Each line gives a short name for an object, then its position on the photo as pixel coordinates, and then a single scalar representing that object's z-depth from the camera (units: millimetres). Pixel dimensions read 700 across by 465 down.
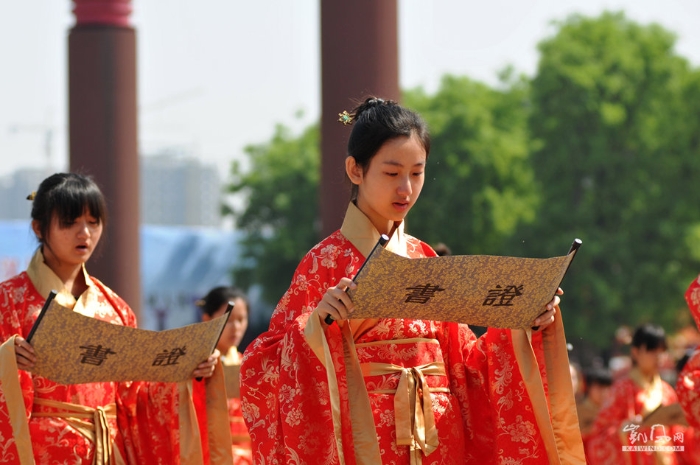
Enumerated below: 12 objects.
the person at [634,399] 17859
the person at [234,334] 14203
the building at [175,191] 164750
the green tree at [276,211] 61750
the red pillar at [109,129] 18984
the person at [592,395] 20075
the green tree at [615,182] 52125
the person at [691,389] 11992
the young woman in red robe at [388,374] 8336
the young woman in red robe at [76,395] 9828
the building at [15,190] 137500
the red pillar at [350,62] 14805
